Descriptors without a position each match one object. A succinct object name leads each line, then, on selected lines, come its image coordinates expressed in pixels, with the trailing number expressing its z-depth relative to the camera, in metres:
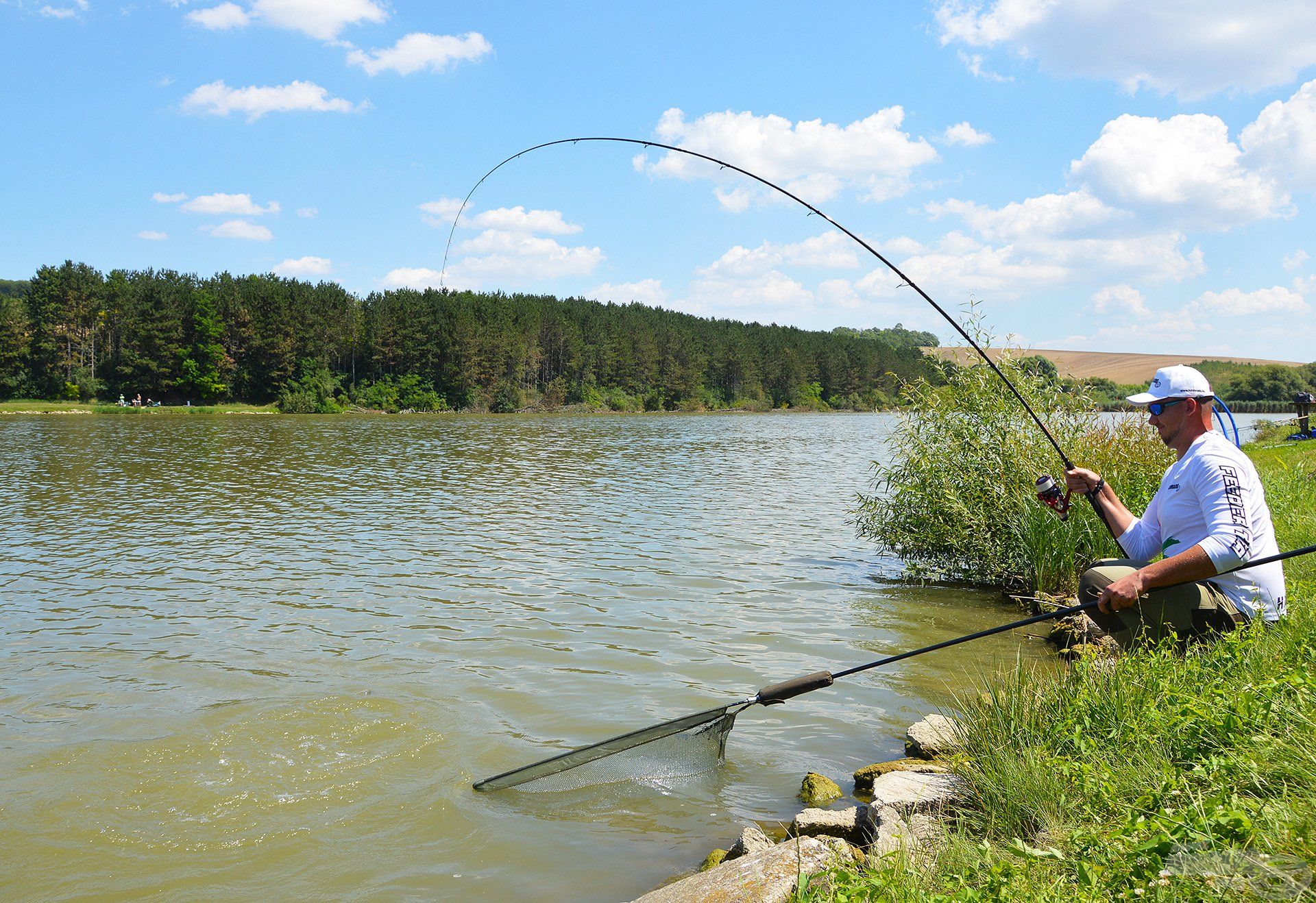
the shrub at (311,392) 82.62
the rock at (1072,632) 8.70
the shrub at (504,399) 97.00
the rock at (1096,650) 5.34
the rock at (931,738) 6.14
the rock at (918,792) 4.74
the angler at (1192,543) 5.09
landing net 5.74
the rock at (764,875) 4.03
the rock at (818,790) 6.14
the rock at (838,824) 5.07
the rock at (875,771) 6.13
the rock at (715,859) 5.18
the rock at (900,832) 4.11
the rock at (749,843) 5.08
